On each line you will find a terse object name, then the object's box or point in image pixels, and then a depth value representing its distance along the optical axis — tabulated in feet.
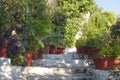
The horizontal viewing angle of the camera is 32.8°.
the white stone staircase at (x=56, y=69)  16.75
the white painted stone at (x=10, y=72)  16.50
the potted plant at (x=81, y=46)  22.64
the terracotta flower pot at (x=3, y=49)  17.27
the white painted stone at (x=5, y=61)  16.77
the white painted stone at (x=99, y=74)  16.27
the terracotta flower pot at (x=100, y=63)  17.17
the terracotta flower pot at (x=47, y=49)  22.61
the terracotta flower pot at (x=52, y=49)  24.04
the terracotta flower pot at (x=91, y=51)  20.40
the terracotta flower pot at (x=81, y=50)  22.52
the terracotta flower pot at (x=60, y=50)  24.73
